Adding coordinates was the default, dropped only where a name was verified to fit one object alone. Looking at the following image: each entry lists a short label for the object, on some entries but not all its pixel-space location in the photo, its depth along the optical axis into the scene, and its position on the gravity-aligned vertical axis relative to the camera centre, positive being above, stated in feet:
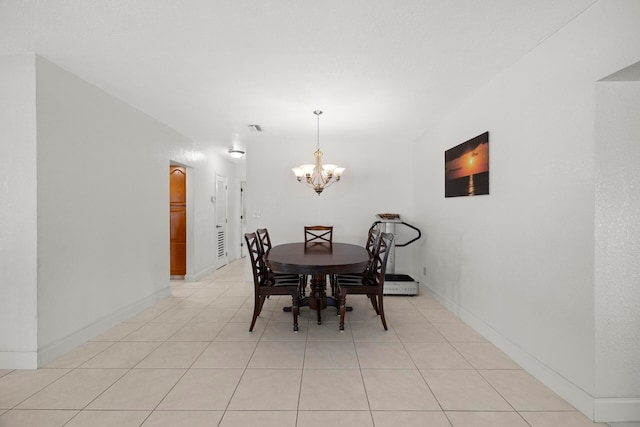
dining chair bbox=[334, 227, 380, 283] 10.53 -2.44
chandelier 11.88 +1.70
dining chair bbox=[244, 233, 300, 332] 9.48 -2.61
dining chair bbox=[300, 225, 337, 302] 12.25 -1.47
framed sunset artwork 8.91 +1.52
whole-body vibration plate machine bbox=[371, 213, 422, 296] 13.37 -3.19
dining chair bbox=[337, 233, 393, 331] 9.53 -2.54
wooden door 16.17 -0.30
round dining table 8.68 -1.56
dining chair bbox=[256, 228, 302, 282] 10.59 -2.40
